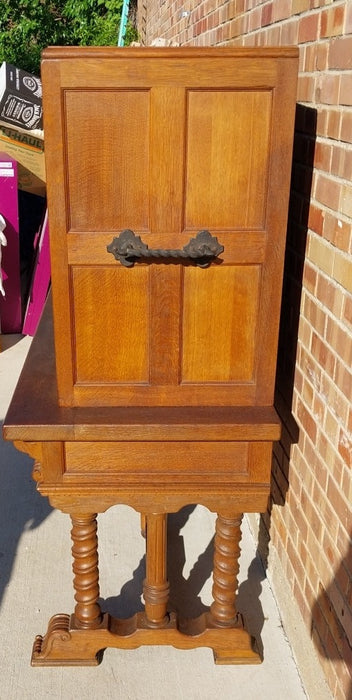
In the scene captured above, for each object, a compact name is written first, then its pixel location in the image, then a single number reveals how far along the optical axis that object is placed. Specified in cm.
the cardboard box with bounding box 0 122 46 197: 566
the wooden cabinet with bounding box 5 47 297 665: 175
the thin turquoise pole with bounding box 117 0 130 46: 954
